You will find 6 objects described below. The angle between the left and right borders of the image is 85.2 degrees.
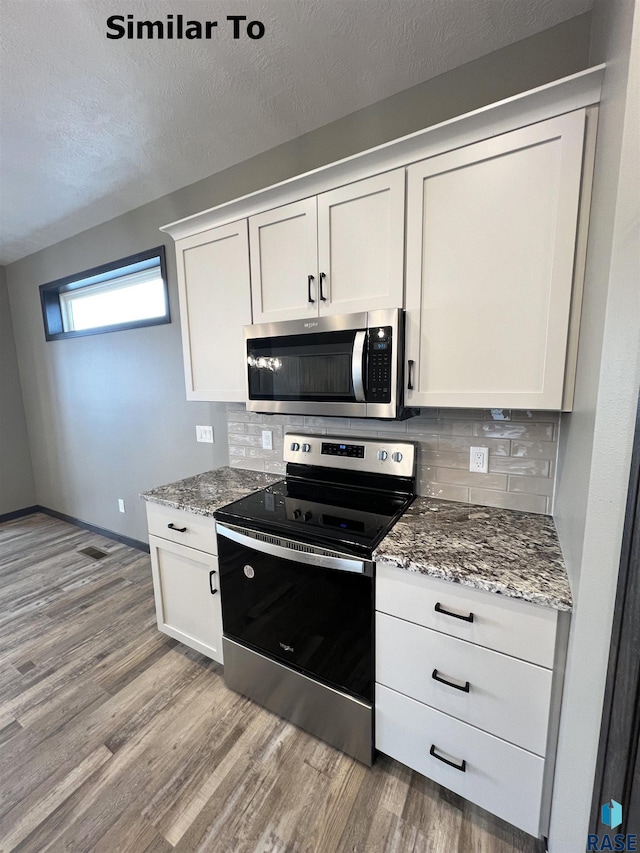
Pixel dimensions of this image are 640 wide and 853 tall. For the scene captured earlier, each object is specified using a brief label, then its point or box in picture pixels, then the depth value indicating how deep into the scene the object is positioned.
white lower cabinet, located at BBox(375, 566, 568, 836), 0.98
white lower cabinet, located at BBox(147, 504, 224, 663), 1.65
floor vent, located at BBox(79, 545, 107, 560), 2.98
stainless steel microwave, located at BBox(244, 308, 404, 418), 1.32
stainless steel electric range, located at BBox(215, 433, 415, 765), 1.25
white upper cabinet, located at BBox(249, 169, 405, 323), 1.30
